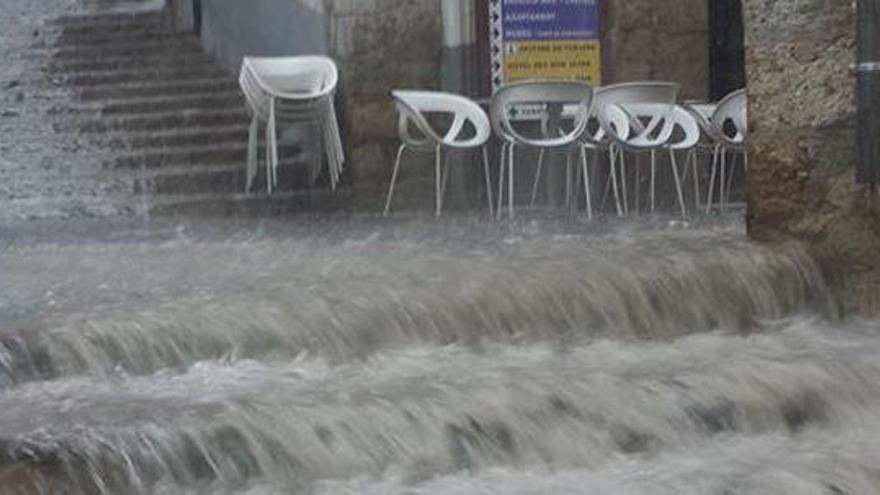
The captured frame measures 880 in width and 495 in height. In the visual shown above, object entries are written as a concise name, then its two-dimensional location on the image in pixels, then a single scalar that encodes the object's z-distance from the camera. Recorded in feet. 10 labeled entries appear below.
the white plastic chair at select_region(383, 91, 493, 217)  52.54
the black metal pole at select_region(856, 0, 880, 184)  28.96
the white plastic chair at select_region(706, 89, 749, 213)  54.49
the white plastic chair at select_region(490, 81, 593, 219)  51.00
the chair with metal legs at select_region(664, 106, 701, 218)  55.11
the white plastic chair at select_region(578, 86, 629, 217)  53.93
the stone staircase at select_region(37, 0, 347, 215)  61.57
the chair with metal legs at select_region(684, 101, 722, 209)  55.48
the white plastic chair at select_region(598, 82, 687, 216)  53.78
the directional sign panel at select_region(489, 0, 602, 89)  63.00
